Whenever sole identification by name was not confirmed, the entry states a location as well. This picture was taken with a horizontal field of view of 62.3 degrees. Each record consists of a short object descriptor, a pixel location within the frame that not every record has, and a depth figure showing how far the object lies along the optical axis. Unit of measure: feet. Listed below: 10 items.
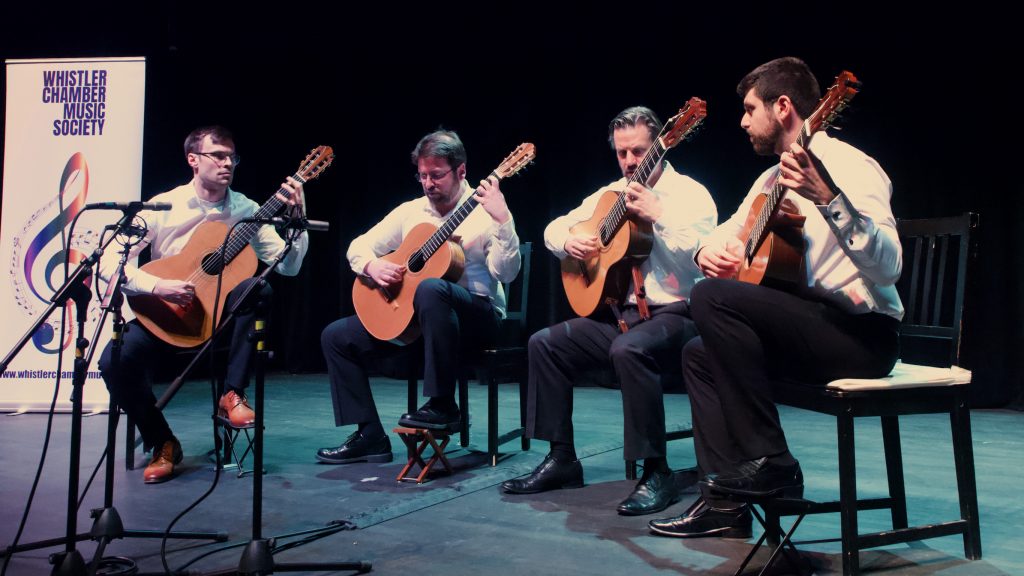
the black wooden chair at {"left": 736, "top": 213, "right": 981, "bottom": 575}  6.34
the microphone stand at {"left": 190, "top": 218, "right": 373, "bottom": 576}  6.04
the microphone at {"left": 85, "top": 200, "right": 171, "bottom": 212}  6.83
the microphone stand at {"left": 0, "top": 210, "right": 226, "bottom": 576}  6.01
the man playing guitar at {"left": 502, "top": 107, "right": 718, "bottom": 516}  8.79
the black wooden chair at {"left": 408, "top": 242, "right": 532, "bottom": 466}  10.62
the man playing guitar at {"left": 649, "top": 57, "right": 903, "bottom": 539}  6.15
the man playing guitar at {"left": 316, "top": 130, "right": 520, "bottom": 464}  10.14
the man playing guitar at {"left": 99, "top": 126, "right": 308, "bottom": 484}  10.19
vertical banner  14.66
